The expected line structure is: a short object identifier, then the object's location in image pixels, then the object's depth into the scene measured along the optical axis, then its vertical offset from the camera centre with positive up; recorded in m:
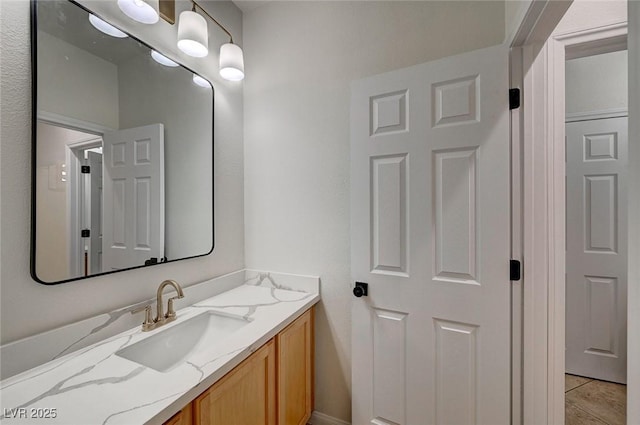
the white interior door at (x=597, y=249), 1.97 -0.27
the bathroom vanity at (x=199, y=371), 0.72 -0.52
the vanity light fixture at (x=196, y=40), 1.27 +0.86
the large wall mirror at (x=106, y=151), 0.94 +0.26
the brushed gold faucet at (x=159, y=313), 1.14 -0.45
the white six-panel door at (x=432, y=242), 1.14 -0.14
